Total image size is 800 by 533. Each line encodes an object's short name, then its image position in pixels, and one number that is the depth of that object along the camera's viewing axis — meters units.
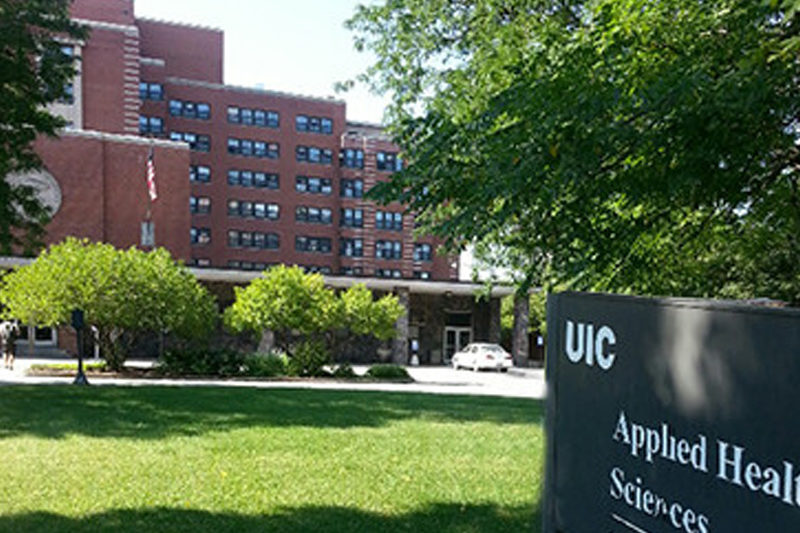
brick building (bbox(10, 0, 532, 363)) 46.62
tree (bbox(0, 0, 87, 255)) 9.40
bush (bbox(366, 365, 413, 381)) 28.08
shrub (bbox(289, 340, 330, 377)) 26.73
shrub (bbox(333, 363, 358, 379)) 26.80
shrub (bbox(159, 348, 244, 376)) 24.72
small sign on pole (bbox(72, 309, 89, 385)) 18.69
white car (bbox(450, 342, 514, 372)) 37.69
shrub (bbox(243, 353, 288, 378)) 25.42
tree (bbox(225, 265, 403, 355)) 26.67
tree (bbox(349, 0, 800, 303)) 5.08
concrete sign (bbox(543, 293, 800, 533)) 2.00
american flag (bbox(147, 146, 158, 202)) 31.55
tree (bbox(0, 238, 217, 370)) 22.23
